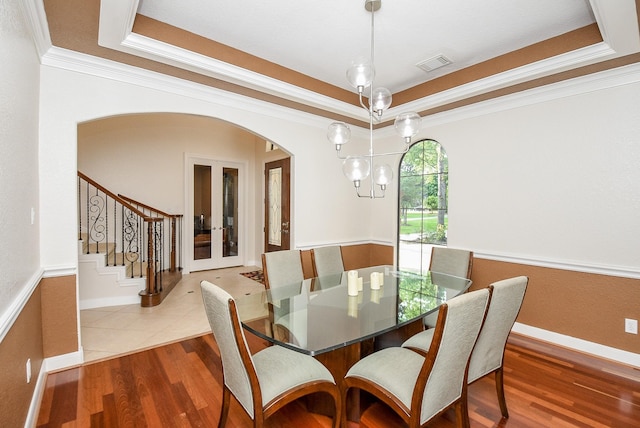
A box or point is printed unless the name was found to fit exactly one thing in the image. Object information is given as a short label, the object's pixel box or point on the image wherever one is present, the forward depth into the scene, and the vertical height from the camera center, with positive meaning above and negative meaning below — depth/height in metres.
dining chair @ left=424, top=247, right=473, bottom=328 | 3.02 -0.54
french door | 5.94 -0.04
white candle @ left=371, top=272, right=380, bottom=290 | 2.52 -0.61
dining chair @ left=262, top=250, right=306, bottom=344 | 2.78 -0.57
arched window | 3.98 +0.13
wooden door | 5.63 +0.14
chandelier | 1.96 +0.68
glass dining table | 1.66 -0.68
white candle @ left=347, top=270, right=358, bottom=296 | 2.34 -0.59
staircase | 3.94 -0.64
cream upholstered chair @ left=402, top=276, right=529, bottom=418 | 1.64 -0.71
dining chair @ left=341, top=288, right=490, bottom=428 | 1.34 -0.87
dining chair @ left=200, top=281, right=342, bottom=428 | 1.38 -0.88
